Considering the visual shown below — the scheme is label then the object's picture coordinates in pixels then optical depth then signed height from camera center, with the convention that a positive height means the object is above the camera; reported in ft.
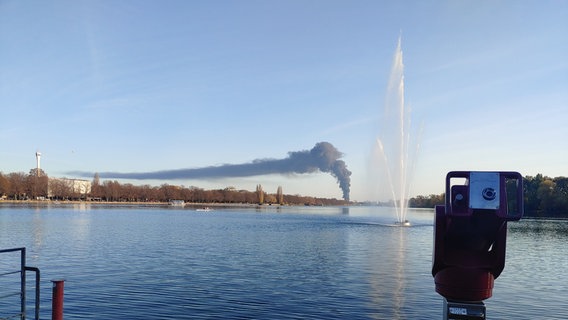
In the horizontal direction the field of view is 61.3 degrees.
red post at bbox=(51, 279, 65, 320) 31.35 -7.31
